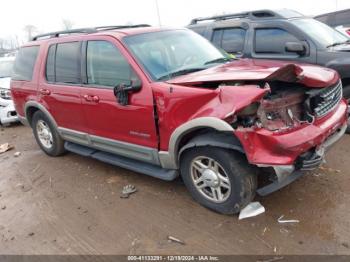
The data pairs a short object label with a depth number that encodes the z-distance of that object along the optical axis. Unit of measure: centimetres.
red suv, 317
